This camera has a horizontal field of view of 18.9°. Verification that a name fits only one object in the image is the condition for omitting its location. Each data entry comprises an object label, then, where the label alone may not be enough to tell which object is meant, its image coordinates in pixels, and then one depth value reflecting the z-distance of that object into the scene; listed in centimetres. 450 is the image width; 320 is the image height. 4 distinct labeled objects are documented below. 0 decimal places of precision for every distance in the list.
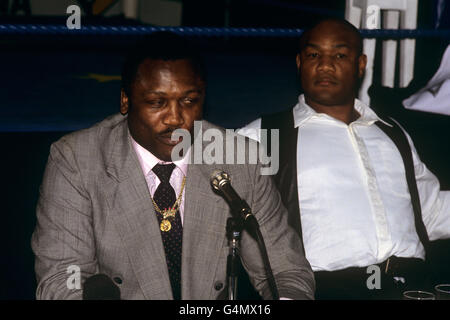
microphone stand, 235
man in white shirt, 299
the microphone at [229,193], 231
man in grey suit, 260
